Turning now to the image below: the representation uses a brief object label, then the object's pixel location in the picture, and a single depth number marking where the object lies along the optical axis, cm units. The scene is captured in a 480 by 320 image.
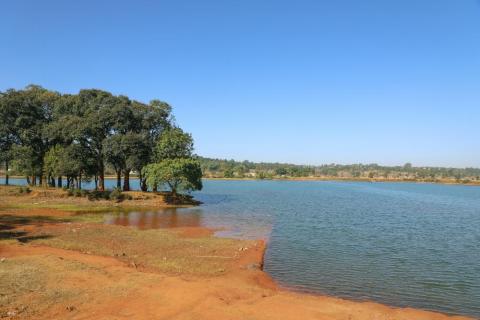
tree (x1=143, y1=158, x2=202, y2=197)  5293
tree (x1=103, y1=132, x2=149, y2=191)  5528
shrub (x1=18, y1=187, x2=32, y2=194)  5572
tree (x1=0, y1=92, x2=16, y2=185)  5856
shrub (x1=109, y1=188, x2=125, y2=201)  5422
